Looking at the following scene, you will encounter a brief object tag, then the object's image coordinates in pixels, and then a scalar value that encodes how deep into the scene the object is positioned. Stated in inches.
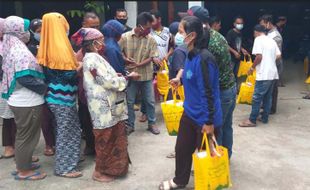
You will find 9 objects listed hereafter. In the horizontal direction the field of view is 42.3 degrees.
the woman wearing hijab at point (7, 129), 181.8
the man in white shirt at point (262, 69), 223.1
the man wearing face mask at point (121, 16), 243.2
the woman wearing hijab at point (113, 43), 177.0
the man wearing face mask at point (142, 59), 205.6
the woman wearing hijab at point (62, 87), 151.4
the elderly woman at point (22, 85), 155.3
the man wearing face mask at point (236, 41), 296.8
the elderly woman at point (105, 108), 152.6
